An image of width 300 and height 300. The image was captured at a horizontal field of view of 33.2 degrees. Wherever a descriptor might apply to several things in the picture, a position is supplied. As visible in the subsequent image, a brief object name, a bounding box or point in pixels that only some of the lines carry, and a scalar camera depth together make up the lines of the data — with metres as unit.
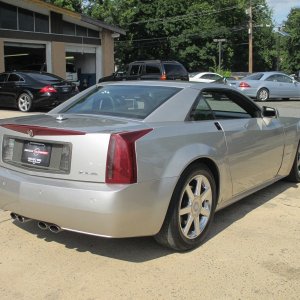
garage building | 22.97
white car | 29.77
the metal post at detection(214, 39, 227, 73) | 59.26
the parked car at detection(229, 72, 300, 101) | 21.88
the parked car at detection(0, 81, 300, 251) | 3.73
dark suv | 20.97
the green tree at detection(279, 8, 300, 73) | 69.44
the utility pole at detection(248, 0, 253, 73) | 44.80
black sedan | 16.17
